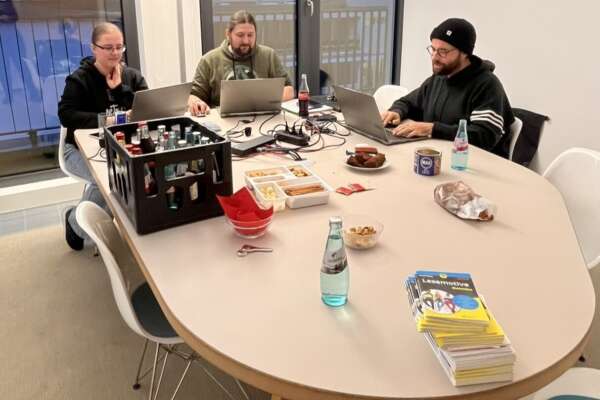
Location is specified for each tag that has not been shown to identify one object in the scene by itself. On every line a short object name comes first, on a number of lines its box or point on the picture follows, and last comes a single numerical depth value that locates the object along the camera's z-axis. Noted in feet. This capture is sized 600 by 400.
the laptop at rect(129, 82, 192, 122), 8.28
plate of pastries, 6.88
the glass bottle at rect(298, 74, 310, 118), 9.82
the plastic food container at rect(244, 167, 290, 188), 6.09
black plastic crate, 5.05
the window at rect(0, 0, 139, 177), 11.73
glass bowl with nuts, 4.82
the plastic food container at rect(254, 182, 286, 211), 5.58
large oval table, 3.38
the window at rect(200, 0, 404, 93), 13.73
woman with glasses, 9.38
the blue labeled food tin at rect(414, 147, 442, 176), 6.66
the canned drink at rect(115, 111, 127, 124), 7.98
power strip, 8.05
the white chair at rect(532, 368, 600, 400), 4.19
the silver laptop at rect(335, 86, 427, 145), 7.97
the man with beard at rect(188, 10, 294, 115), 11.18
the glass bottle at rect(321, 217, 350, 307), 3.97
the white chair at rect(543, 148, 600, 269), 6.38
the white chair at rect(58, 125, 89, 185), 9.71
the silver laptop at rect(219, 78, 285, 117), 9.37
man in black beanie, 8.25
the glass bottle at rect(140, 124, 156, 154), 5.55
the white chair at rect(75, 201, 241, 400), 4.89
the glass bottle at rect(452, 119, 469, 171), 6.85
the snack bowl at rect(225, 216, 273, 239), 4.95
